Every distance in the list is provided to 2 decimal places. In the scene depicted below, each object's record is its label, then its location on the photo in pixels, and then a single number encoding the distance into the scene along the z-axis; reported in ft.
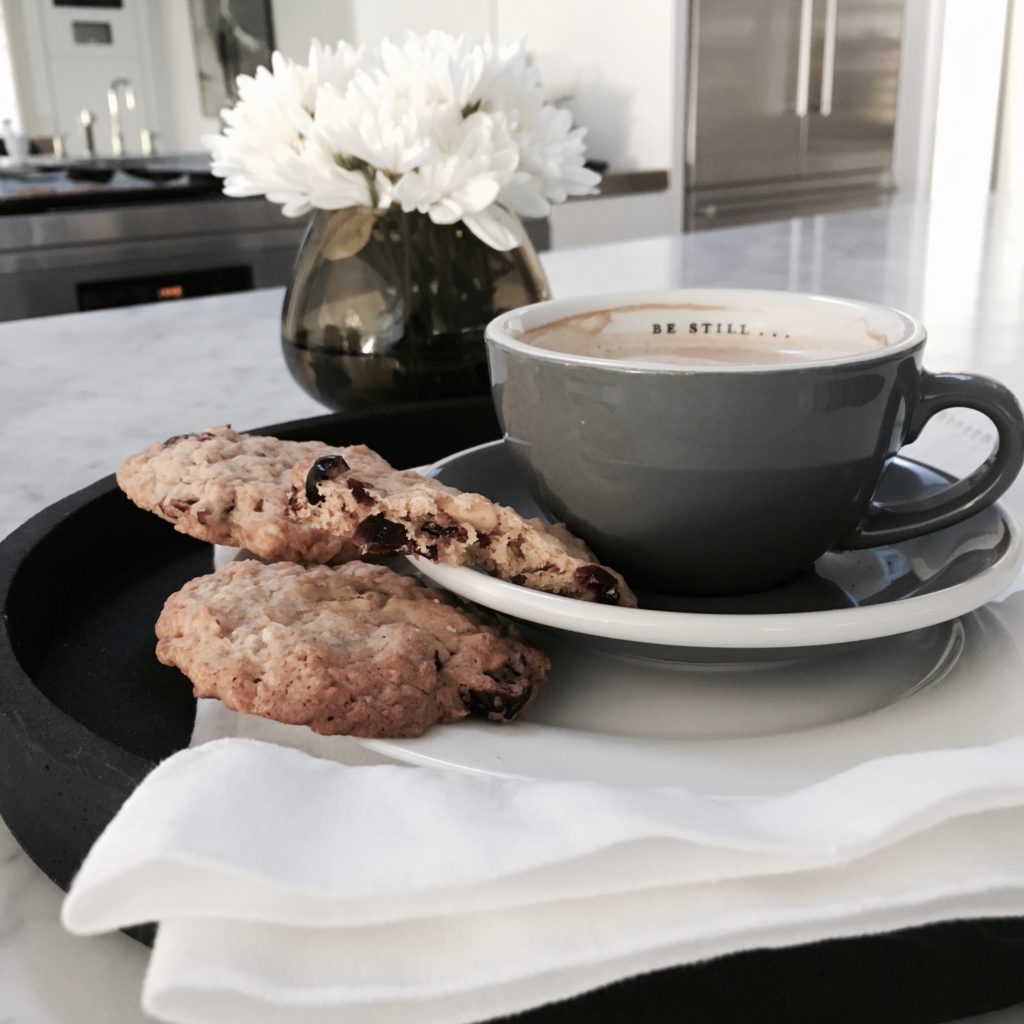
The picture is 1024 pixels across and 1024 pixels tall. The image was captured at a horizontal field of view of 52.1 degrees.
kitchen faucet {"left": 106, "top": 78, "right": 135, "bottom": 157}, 12.55
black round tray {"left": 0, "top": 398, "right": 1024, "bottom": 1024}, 0.97
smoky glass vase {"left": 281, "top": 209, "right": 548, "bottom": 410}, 2.48
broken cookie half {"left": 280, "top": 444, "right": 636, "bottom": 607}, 1.37
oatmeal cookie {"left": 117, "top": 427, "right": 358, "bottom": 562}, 1.53
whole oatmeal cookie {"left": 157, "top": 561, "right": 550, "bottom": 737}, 1.19
